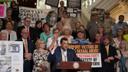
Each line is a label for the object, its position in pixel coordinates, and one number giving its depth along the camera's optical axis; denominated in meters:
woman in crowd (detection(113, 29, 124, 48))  10.56
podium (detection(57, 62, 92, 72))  7.02
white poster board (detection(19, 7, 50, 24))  11.92
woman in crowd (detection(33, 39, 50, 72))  8.82
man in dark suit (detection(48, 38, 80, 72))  8.28
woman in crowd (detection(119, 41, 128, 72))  9.96
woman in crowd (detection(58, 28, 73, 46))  9.90
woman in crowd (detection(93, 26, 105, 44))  10.14
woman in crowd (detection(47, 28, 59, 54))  9.61
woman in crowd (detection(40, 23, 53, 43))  9.94
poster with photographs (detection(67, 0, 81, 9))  13.43
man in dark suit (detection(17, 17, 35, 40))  10.13
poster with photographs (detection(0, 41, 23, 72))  8.57
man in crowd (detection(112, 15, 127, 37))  11.52
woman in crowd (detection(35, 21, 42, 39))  10.43
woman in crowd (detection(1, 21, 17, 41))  9.71
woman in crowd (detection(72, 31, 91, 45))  9.78
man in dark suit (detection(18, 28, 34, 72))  8.94
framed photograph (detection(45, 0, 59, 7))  13.11
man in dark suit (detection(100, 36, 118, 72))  9.77
